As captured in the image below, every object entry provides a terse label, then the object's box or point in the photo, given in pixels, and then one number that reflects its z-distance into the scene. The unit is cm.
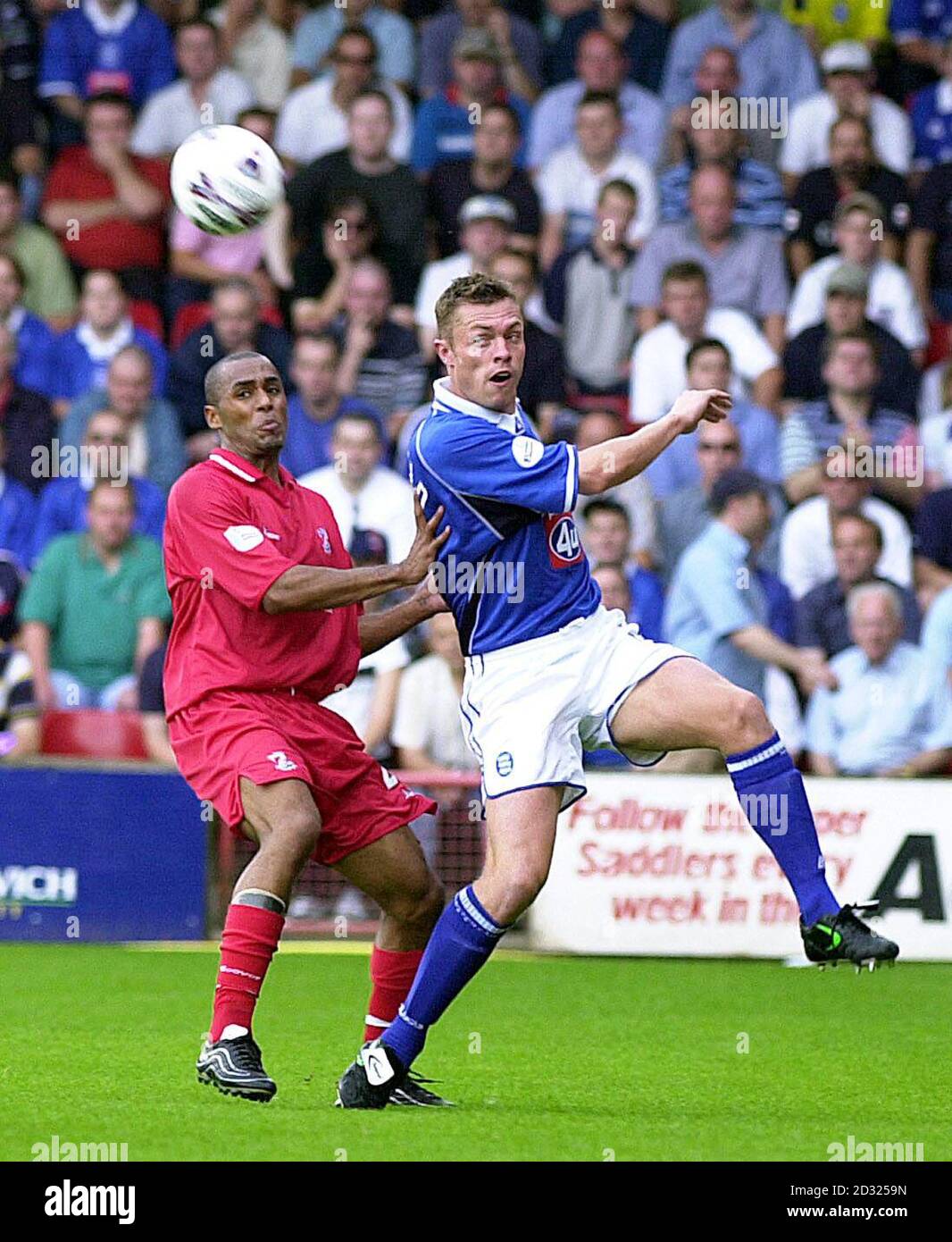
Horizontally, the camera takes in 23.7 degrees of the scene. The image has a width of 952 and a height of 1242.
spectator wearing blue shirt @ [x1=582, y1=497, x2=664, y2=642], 1269
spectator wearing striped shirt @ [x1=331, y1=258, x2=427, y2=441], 1409
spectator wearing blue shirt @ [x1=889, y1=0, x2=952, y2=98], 1589
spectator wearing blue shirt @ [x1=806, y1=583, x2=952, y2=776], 1233
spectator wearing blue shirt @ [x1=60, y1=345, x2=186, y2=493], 1383
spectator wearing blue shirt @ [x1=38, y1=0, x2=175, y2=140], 1572
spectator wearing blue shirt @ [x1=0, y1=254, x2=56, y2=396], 1442
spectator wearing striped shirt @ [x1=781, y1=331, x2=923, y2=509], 1355
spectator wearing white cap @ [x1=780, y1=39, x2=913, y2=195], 1505
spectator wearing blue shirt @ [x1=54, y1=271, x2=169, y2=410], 1426
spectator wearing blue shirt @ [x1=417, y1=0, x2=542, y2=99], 1555
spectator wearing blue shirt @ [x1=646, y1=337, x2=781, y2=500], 1345
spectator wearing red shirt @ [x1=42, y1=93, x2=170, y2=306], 1509
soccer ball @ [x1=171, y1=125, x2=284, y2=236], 828
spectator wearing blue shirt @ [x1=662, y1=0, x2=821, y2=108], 1526
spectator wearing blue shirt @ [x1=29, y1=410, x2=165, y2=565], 1358
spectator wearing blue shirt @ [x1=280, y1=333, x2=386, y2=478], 1363
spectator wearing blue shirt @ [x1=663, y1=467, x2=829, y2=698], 1238
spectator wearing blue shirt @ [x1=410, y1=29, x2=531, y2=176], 1509
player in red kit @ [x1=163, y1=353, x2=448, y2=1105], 684
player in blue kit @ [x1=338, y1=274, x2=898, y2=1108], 663
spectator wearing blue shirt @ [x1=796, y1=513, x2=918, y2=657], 1262
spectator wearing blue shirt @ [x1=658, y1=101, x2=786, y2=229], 1450
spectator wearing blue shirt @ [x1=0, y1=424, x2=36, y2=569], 1376
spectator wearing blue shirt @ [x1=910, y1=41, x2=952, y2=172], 1533
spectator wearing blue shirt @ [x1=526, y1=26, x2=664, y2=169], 1513
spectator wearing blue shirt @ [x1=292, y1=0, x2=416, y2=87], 1575
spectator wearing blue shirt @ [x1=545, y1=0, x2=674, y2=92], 1569
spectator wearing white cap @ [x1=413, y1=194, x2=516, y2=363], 1422
